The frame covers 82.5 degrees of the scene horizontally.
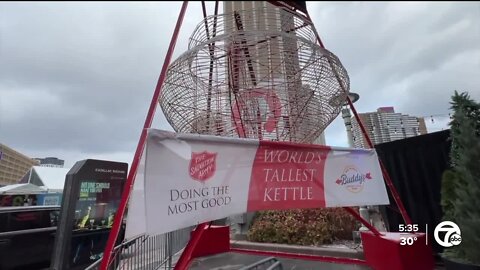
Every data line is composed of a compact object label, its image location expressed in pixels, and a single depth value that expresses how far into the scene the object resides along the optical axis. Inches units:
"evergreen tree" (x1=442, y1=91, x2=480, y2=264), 105.0
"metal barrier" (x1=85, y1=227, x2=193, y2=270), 174.7
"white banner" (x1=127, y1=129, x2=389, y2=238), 86.0
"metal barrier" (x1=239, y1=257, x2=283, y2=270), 120.4
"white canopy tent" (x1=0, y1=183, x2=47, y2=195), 278.9
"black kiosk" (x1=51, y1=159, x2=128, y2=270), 167.3
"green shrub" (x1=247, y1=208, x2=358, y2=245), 233.3
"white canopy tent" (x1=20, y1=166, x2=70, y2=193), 407.0
